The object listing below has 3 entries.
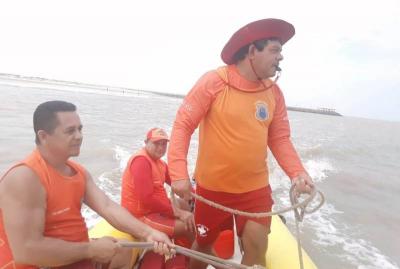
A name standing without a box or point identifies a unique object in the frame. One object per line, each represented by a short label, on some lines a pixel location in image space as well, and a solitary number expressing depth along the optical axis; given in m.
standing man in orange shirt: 2.48
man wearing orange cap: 3.61
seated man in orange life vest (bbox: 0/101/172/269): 1.83
